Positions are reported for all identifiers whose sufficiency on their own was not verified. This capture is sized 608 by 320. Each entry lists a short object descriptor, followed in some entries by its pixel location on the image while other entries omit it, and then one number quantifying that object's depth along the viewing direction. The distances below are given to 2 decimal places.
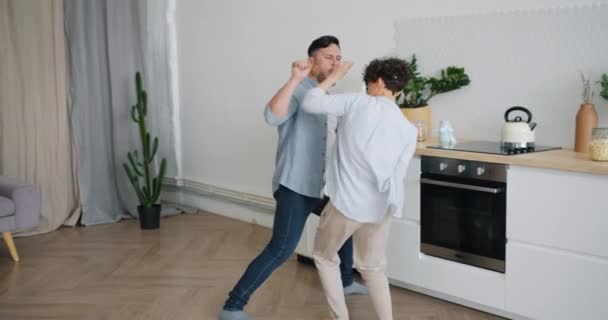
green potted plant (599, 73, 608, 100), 3.16
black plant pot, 5.25
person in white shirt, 2.61
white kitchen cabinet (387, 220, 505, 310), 3.22
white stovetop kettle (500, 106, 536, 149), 3.26
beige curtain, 5.05
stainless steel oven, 3.17
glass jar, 2.88
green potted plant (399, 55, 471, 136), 3.77
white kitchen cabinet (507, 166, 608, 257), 2.81
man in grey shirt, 2.87
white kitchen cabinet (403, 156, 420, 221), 3.49
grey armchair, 4.23
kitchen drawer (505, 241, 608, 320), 2.85
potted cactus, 5.27
